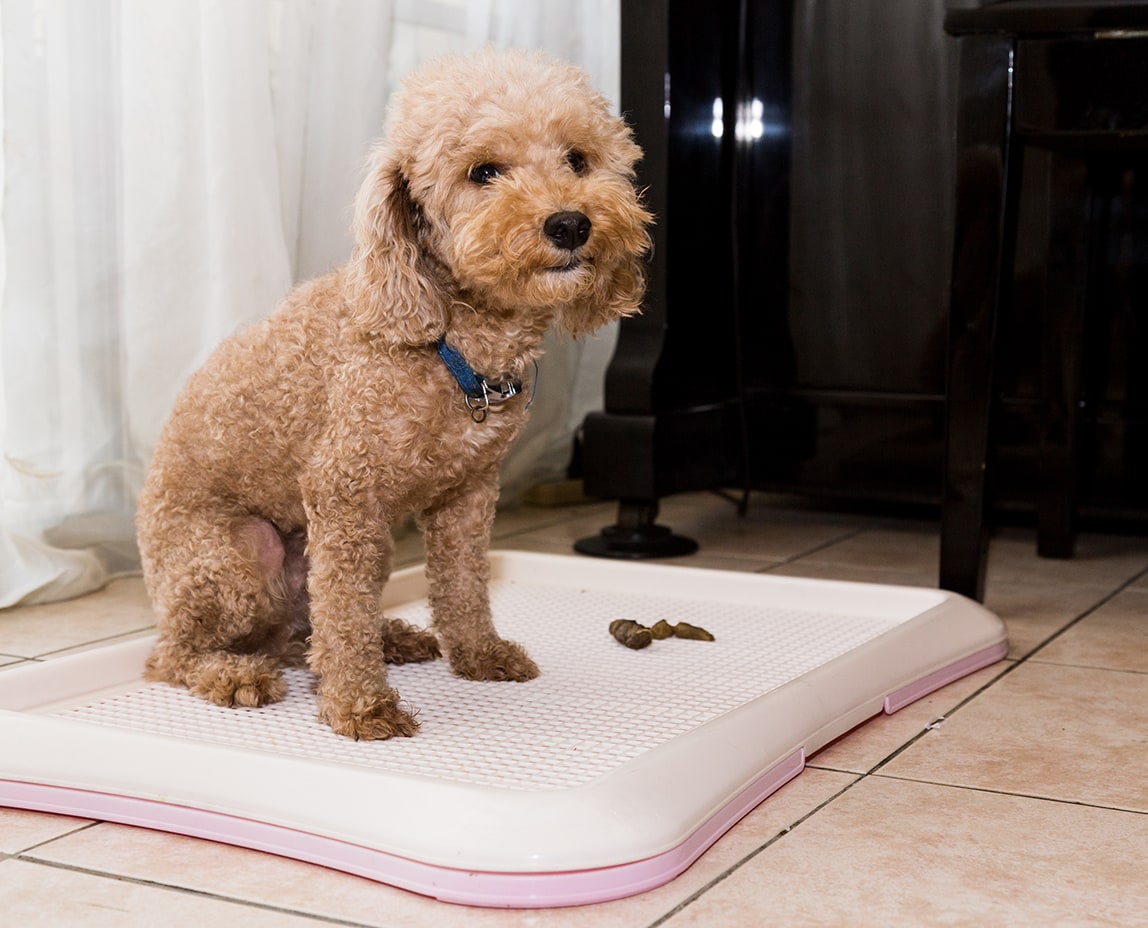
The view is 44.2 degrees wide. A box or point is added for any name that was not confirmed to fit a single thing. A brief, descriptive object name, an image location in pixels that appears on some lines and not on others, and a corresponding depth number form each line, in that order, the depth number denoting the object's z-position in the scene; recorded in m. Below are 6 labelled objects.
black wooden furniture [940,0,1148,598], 1.82
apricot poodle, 1.44
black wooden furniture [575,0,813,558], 2.45
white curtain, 2.05
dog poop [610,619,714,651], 1.82
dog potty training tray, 1.13
